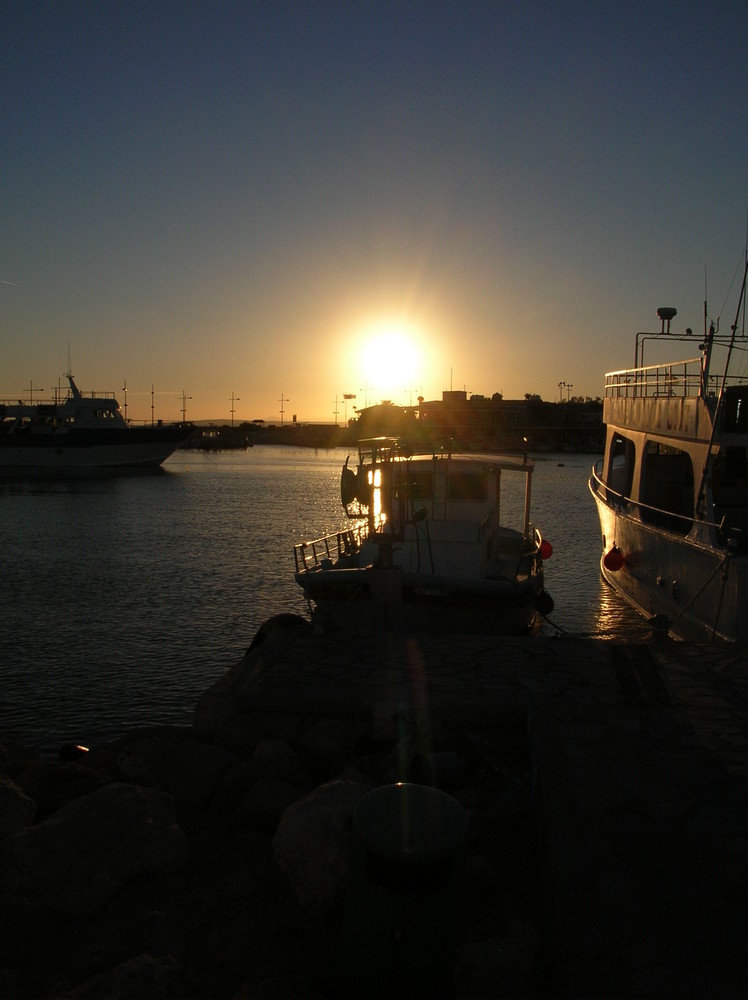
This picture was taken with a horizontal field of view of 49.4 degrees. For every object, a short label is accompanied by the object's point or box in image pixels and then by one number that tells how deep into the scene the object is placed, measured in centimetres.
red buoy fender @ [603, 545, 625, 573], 1750
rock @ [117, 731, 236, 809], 695
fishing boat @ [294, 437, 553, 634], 1248
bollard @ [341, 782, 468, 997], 404
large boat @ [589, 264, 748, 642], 1236
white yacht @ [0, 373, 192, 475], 7462
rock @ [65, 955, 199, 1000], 414
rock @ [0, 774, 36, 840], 604
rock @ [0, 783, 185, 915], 532
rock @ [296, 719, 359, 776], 741
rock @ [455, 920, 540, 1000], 412
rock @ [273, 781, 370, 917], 512
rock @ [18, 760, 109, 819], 680
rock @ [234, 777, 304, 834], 631
